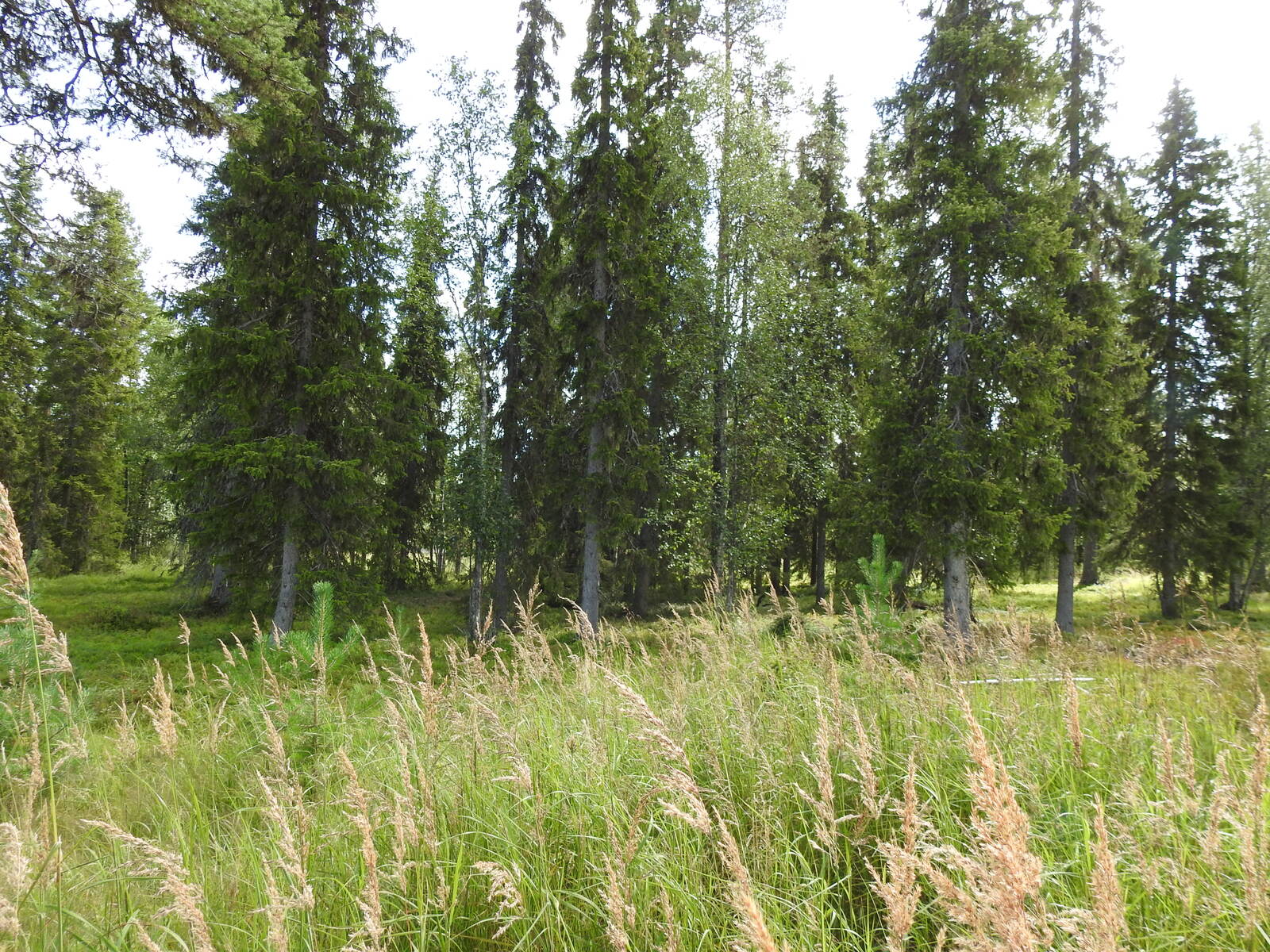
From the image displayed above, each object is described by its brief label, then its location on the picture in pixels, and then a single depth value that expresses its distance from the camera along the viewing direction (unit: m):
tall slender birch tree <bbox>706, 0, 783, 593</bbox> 15.59
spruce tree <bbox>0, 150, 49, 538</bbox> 7.36
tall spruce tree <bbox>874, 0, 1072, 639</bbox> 11.86
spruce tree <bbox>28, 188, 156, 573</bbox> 23.88
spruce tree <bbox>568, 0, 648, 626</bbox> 14.44
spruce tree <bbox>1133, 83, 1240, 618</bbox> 19.11
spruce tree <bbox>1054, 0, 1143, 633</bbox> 15.71
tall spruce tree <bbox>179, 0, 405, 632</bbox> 11.20
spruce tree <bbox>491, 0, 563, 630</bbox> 15.89
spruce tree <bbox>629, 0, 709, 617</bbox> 15.05
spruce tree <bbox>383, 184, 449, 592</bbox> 12.78
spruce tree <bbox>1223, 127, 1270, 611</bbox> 18.58
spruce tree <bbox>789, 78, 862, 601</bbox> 16.70
